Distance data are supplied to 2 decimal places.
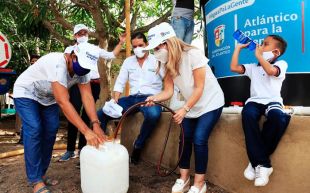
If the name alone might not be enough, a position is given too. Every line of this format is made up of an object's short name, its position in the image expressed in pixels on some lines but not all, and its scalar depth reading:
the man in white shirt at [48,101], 2.40
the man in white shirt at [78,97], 3.68
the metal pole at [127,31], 4.45
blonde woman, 2.42
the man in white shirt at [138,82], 3.41
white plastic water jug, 2.36
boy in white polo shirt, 2.23
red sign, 4.29
